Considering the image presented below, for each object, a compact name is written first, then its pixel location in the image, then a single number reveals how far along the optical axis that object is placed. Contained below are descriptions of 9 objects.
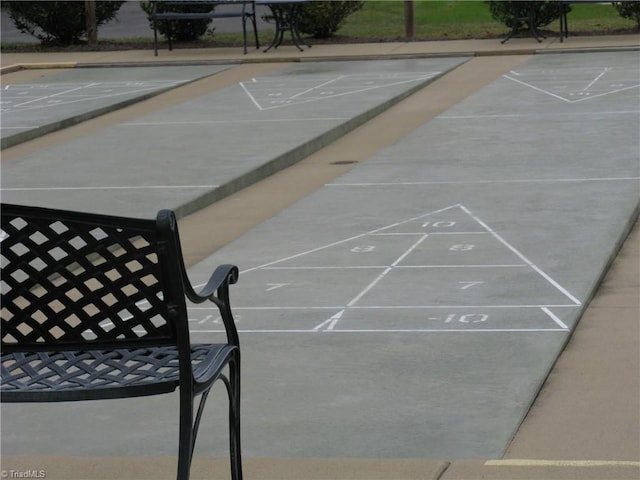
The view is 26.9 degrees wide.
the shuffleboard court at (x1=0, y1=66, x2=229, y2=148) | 15.93
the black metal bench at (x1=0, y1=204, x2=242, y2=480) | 3.84
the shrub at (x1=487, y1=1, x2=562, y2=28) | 22.19
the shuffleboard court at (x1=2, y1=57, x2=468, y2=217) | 11.22
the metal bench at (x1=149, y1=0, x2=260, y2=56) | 22.09
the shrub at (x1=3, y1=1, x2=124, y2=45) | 23.70
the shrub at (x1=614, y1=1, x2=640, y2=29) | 22.03
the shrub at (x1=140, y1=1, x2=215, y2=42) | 23.45
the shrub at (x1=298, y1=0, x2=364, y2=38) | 23.36
